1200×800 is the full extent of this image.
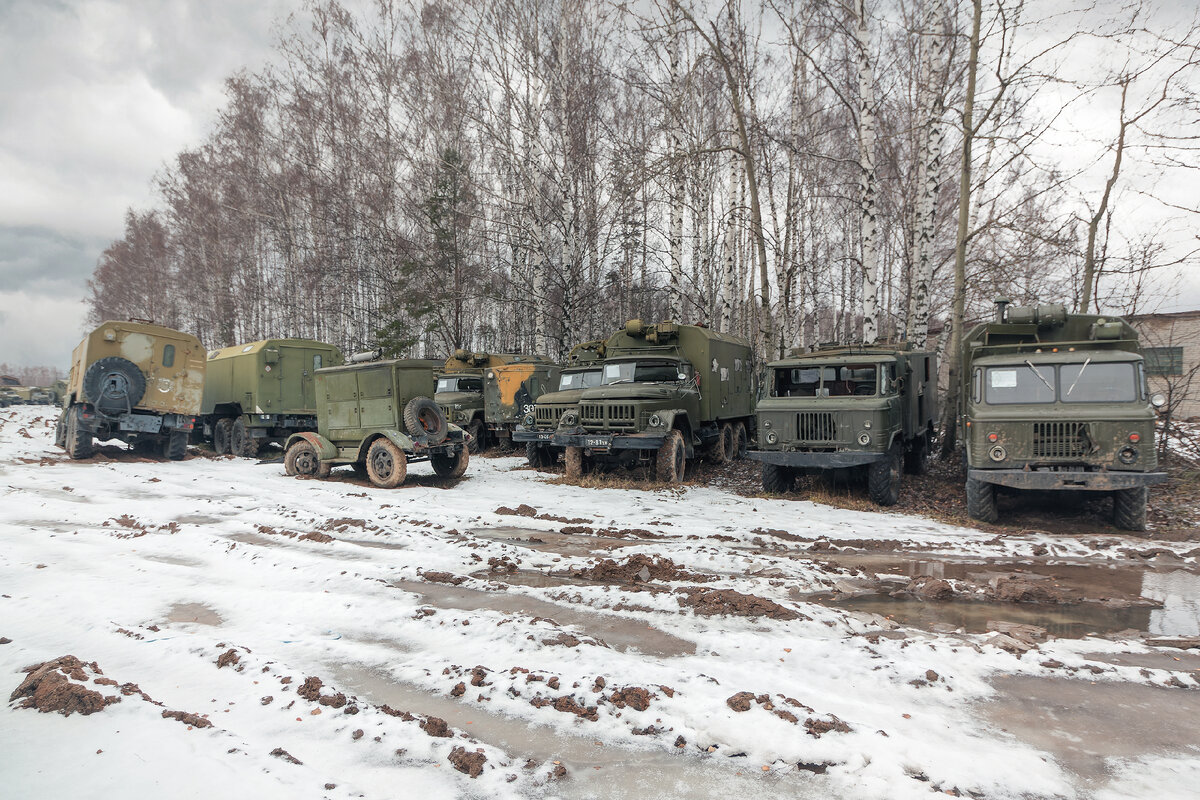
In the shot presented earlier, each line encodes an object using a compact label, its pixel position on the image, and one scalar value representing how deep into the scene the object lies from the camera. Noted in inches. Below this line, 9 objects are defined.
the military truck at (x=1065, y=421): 288.5
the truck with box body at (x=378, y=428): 429.1
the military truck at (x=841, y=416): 357.1
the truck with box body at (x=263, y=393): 625.3
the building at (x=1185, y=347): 773.9
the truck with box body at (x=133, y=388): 540.4
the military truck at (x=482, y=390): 615.5
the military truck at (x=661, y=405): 425.7
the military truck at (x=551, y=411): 486.6
